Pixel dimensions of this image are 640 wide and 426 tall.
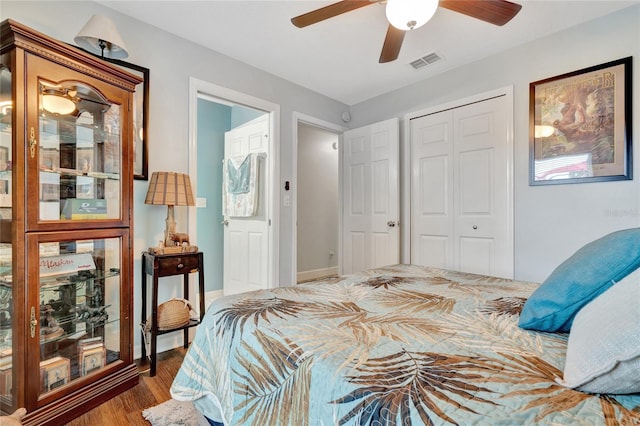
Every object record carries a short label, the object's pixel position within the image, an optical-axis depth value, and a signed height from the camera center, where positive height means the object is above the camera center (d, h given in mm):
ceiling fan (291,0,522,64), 1605 +1120
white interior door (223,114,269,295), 3250 -226
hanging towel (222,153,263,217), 3338 +307
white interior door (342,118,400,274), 3383 +179
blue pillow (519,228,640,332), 867 -207
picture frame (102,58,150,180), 2211 +649
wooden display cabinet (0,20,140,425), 1410 -75
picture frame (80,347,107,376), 1717 -832
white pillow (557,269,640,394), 612 -287
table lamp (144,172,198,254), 2127 +102
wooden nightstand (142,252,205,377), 2035 -404
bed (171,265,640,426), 634 -392
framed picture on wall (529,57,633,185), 2156 +644
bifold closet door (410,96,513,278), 2725 +216
